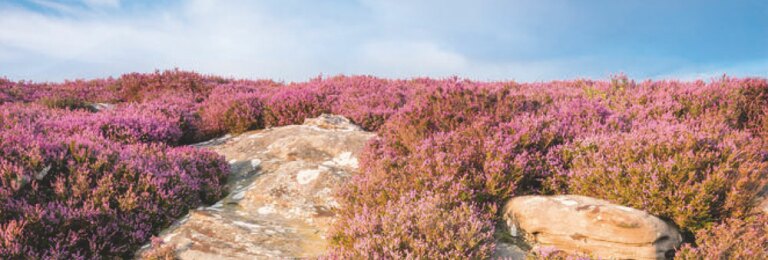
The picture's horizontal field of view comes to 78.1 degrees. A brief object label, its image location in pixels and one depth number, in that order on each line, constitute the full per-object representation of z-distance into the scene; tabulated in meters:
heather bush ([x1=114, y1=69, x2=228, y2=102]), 11.90
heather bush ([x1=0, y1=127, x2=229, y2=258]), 4.28
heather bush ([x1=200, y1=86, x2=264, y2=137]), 8.52
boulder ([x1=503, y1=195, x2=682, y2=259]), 4.08
